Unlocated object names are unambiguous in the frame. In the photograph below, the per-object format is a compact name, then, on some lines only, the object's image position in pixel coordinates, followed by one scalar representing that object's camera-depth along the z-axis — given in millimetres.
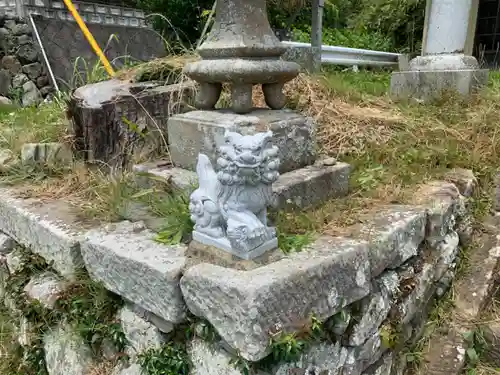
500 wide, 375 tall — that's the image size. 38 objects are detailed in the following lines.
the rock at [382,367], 1813
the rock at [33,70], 8422
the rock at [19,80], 8297
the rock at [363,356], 1698
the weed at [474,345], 2037
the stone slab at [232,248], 1476
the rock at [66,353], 1916
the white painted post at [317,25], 5823
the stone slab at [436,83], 3818
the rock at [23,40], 8462
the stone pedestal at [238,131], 2010
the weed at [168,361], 1580
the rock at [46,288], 1988
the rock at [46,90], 8555
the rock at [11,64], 8344
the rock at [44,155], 2729
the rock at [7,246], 2471
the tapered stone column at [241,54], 2039
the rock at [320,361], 1492
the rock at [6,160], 2764
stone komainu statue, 1390
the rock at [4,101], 7028
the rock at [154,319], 1646
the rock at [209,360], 1469
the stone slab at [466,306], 2006
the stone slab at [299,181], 1963
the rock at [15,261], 2303
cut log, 2600
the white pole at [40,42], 8527
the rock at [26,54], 8414
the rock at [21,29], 8422
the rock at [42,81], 8555
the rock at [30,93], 8102
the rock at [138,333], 1688
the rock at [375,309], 1703
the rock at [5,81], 8352
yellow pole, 3705
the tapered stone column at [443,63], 3848
